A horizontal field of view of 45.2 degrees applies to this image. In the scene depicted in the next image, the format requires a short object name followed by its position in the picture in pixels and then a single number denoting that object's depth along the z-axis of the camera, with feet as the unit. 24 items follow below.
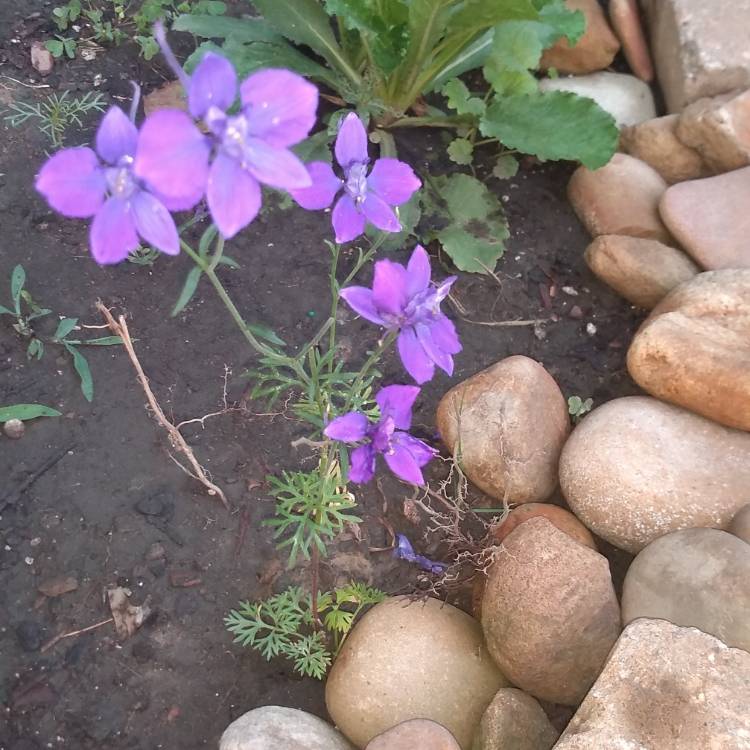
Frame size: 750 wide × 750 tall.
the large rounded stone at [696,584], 1.04
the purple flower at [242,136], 0.57
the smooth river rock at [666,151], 1.72
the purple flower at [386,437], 0.85
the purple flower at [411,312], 0.77
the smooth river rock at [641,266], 1.53
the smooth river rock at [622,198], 1.63
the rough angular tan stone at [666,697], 0.89
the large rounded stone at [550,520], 1.25
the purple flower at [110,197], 0.62
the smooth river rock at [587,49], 1.85
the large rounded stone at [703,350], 1.27
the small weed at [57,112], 1.57
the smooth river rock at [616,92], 1.84
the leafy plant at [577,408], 1.45
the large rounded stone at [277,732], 1.00
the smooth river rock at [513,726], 1.02
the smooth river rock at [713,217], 1.54
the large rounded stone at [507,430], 1.30
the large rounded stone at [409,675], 1.09
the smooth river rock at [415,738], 0.95
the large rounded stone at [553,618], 1.08
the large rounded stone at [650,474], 1.22
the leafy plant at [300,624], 1.15
